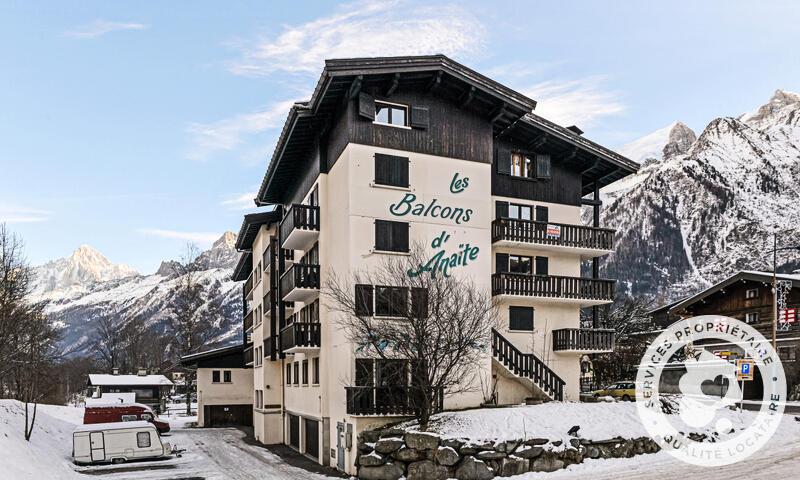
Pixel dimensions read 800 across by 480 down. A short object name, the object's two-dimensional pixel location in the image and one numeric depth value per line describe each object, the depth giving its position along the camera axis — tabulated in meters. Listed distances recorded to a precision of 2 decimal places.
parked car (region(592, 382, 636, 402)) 47.62
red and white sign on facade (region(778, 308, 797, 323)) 50.75
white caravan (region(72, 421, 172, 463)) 33.88
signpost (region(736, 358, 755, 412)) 35.41
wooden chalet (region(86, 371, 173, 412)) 69.50
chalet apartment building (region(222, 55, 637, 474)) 28.59
